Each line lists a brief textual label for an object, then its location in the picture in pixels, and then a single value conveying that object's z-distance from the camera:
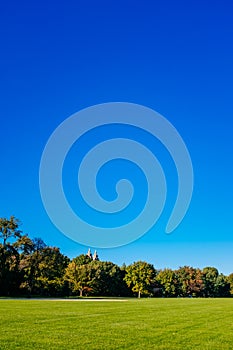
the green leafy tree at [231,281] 138.30
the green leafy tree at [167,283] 122.00
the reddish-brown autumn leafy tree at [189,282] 126.06
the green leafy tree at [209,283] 132.75
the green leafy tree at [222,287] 134.88
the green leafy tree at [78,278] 90.56
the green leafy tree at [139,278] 107.94
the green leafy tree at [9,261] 69.25
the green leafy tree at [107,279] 96.19
